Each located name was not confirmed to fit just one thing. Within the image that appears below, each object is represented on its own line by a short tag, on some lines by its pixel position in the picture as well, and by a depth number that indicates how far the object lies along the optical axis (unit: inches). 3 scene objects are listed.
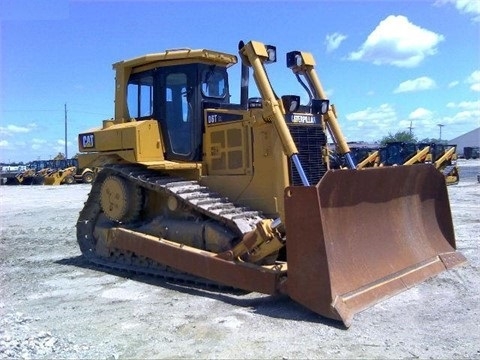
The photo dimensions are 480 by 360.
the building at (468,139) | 4402.8
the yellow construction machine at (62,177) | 1510.8
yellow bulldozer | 213.9
